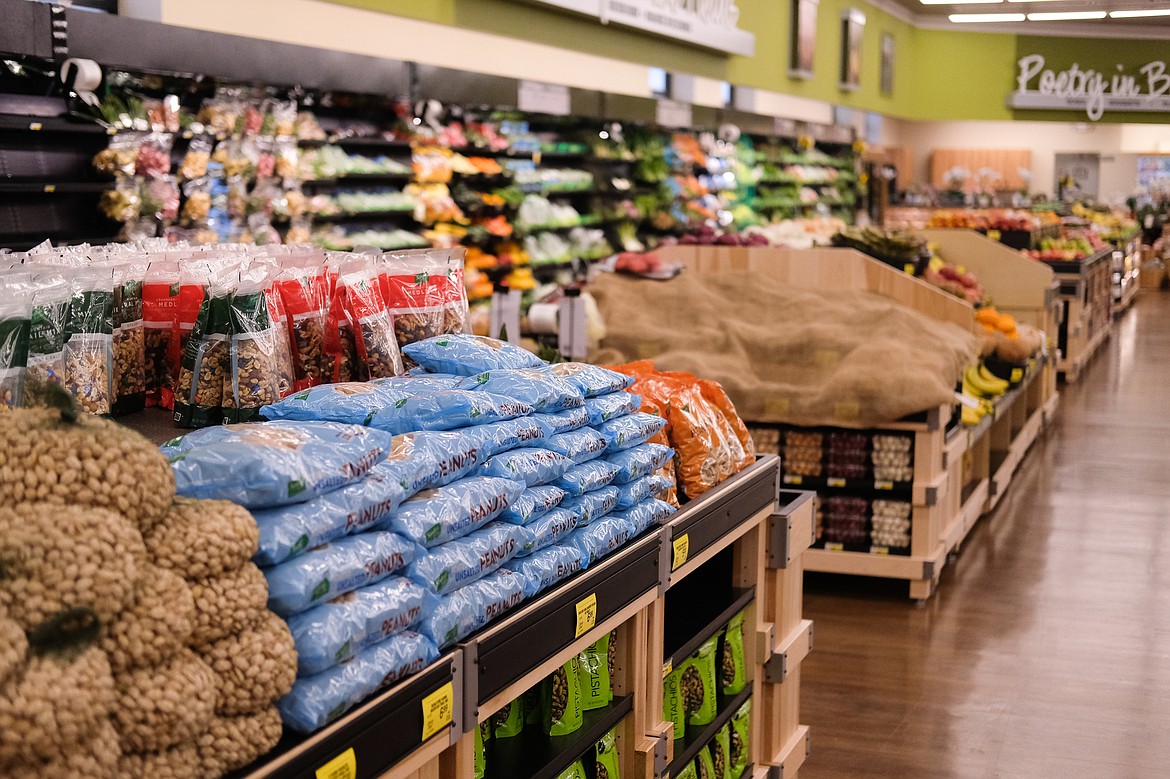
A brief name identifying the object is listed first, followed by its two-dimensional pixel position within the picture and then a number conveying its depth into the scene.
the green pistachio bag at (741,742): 2.96
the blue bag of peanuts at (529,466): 1.87
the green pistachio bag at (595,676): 2.23
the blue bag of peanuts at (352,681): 1.35
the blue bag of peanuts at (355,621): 1.37
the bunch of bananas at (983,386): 6.49
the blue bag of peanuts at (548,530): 1.86
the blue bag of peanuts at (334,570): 1.37
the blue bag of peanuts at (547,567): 1.84
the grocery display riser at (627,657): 1.47
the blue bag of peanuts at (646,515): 2.20
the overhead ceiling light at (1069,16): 17.78
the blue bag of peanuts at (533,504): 1.85
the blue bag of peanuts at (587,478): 2.04
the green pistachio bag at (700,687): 2.72
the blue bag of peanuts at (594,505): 2.03
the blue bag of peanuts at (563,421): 2.05
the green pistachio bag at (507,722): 2.19
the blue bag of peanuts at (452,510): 1.61
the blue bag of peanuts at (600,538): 2.03
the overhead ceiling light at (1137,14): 16.84
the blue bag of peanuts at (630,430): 2.23
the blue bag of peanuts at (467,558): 1.61
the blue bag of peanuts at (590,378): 2.22
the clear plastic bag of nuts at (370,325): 2.12
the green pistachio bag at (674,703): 2.63
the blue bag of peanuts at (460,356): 2.16
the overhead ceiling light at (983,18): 17.59
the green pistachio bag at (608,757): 2.24
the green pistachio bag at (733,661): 2.93
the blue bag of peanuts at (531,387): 2.04
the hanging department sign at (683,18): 9.70
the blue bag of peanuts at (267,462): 1.39
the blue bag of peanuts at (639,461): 2.22
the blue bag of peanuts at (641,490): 2.22
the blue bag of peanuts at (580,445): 2.06
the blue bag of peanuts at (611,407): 2.22
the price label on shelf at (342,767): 1.34
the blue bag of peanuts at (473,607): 1.60
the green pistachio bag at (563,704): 2.18
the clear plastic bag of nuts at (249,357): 1.85
